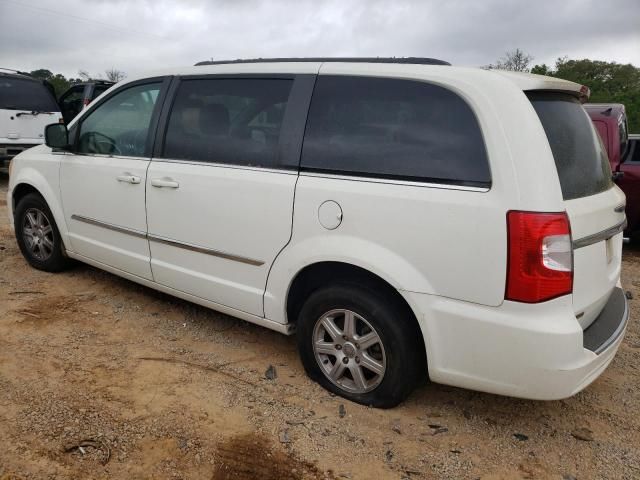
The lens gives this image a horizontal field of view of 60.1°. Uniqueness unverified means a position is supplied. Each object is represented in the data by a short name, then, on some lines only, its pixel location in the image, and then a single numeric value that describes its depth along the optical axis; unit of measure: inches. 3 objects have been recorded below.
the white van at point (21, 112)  395.2
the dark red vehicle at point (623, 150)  235.0
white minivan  93.3
